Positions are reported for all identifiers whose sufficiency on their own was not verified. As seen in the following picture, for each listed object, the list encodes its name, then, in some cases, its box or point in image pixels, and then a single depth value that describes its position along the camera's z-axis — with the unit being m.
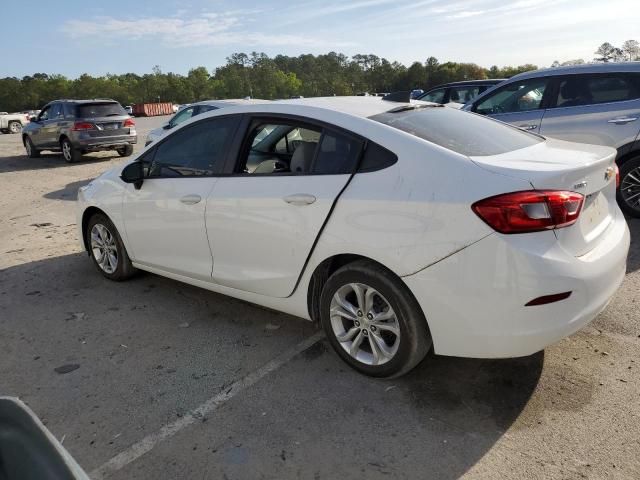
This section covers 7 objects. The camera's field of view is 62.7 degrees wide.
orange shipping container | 71.25
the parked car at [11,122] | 34.25
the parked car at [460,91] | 12.33
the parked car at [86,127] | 14.46
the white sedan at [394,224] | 2.51
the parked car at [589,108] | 5.96
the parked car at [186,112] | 10.77
